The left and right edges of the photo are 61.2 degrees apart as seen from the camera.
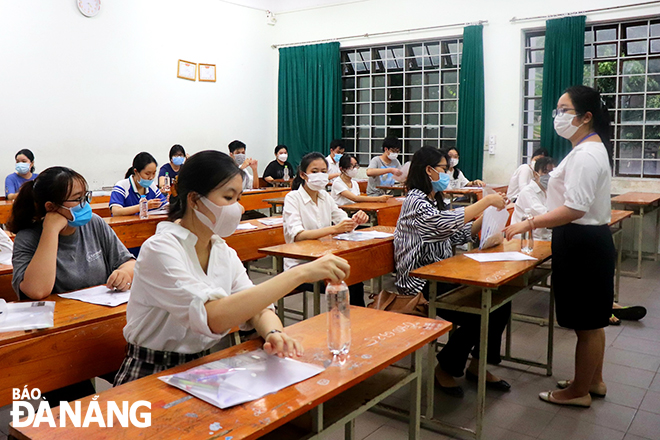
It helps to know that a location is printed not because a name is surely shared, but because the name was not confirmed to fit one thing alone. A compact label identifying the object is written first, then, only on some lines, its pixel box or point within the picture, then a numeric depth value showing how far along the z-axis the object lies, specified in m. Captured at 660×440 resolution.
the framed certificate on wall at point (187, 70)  7.91
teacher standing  2.45
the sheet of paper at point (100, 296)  2.00
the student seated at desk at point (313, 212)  3.32
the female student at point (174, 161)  6.66
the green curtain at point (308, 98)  8.60
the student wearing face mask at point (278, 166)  8.05
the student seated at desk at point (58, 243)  2.06
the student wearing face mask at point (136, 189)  4.18
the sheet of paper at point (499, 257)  2.72
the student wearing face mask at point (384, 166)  6.74
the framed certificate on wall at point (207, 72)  8.20
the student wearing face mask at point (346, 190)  5.46
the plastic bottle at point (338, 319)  1.47
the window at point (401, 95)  7.76
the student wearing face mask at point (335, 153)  7.39
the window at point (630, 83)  6.33
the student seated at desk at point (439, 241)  2.70
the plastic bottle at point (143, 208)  4.15
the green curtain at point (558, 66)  6.51
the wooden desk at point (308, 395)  1.07
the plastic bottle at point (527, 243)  2.95
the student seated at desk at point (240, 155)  7.43
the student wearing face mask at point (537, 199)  4.28
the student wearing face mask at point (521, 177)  6.12
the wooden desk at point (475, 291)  2.32
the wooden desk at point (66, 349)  1.66
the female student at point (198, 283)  1.39
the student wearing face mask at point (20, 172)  5.89
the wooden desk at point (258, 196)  6.40
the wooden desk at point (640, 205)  5.35
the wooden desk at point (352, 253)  2.87
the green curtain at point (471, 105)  7.19
